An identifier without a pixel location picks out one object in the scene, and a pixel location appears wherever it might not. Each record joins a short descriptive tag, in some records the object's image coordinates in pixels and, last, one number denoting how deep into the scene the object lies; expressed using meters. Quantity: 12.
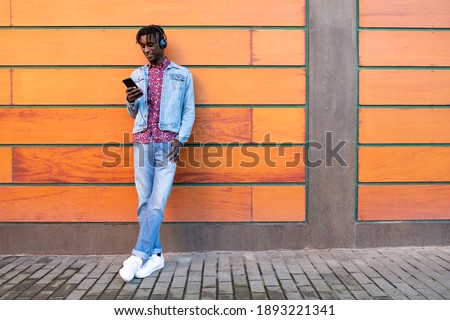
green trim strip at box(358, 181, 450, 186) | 4.63
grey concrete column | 4.53
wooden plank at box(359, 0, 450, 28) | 4.54
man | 3.88
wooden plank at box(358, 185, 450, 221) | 4.62
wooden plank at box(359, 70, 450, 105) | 4.57
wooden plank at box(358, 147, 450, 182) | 4.61
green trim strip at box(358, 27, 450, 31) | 4.55
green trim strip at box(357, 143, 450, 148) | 4.61
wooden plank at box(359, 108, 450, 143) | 4.60
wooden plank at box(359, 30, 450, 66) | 4.56
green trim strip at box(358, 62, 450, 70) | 4.58
